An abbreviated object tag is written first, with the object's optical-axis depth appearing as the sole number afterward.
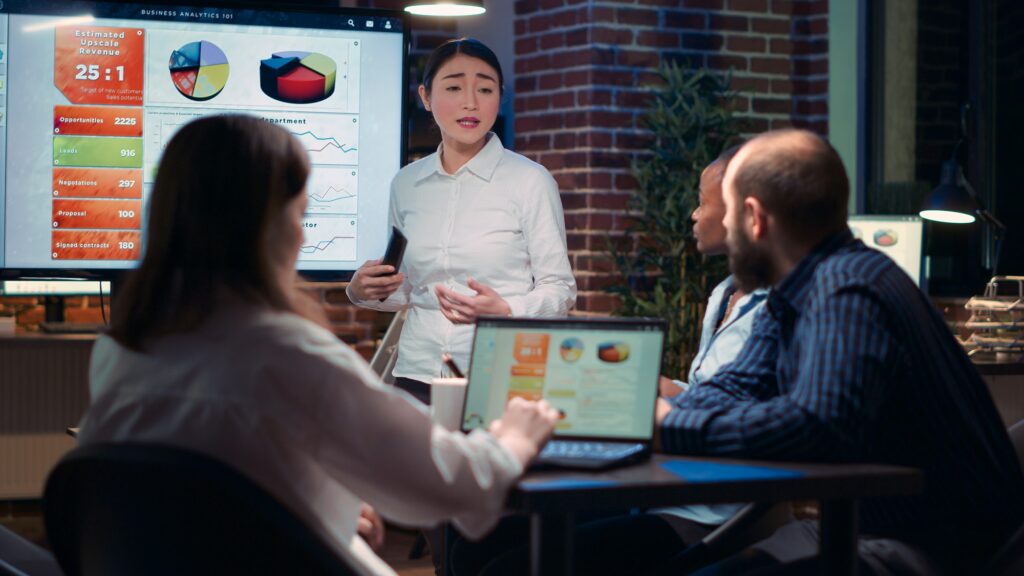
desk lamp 4.30
